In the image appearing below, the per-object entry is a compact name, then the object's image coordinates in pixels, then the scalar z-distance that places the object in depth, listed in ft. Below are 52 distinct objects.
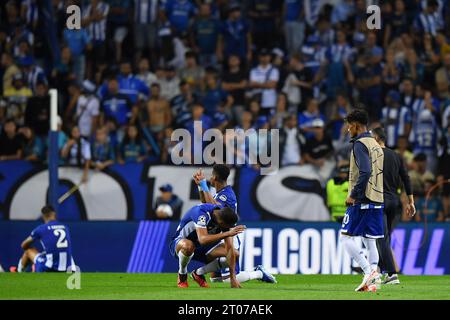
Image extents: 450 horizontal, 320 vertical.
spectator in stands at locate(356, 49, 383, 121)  82.84
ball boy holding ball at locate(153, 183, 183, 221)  73.76
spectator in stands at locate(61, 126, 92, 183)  76.69
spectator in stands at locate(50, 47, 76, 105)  86.07
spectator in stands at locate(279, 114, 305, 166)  76.79
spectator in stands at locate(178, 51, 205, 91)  85.52
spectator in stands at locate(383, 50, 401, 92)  83.05
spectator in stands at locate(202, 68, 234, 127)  80.64
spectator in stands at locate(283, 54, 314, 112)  83.82
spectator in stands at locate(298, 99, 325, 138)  79.51
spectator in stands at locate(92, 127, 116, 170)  76.82
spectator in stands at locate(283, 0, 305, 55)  88.63
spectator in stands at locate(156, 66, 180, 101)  84.12
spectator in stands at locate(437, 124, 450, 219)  74.02
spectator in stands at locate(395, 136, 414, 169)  76.64
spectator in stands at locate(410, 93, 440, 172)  78.12
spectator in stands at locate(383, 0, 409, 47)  87.04
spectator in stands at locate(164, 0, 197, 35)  89.45
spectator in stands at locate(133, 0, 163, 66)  89.00
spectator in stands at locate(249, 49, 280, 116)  83.20
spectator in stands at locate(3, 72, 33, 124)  82.41
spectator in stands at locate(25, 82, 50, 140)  79.51
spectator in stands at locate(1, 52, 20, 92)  85.56
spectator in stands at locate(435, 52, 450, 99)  83.35
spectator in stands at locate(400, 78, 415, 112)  81.35
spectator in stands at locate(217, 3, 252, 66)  88.33
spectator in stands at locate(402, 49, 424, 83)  84.19
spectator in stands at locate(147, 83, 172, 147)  80.90
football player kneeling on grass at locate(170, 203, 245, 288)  49.57
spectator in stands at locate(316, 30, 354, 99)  84.17
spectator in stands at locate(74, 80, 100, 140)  82.22
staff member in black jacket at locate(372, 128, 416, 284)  55.77
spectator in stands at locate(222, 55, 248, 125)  83.76
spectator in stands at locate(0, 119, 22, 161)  78.33
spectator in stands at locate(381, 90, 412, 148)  79.66
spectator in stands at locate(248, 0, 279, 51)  89.61
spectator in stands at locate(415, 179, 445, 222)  73.77
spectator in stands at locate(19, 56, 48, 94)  84.79
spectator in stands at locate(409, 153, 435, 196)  74.79
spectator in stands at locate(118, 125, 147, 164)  78.33
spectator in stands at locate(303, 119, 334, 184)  75.25
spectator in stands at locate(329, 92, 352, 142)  80.18
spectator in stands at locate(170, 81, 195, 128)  80.84
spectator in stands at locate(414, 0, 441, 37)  87.66
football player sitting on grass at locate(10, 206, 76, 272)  65.62
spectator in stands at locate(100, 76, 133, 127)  82.07
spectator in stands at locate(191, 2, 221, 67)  88.38
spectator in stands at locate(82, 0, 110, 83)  88.58
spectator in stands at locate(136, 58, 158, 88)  84.94
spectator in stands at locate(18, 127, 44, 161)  79.05
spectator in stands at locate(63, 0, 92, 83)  87.76
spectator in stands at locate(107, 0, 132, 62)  89.86
